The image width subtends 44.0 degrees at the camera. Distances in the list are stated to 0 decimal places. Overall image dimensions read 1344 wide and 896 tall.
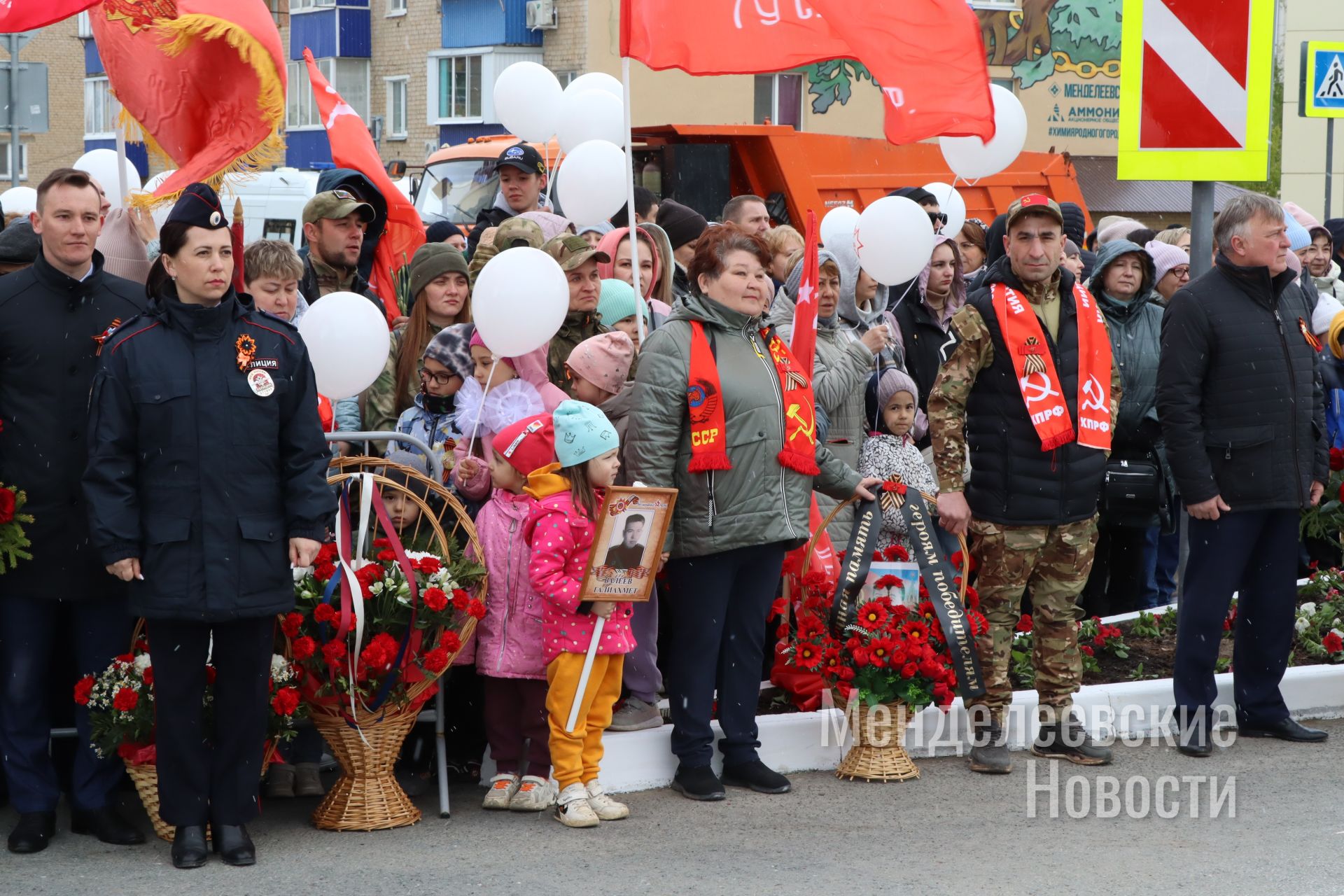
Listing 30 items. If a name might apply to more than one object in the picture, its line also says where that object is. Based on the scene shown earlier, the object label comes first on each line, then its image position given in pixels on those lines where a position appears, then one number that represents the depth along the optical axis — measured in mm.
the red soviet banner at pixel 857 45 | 6852
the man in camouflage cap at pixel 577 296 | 7246
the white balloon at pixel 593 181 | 8719
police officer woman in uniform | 5328
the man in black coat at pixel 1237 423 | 7020
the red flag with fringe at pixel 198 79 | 6207
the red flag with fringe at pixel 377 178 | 8930
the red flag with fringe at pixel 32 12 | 6047
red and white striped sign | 7223
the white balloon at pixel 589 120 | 9883
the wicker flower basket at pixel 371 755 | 5898
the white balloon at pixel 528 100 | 10359
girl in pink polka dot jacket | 5961
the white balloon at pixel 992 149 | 10305
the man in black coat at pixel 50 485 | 5648
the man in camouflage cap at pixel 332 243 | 8070
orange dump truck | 18188
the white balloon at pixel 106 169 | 8742
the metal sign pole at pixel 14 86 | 14031
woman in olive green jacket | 6305
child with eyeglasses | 6863
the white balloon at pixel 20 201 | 10352
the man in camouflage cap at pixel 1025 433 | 6711
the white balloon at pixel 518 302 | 6445
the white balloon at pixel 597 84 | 10406
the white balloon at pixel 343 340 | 6383
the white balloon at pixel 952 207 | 10336
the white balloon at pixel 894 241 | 7996
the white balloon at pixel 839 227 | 8375
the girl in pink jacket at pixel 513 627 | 6137
